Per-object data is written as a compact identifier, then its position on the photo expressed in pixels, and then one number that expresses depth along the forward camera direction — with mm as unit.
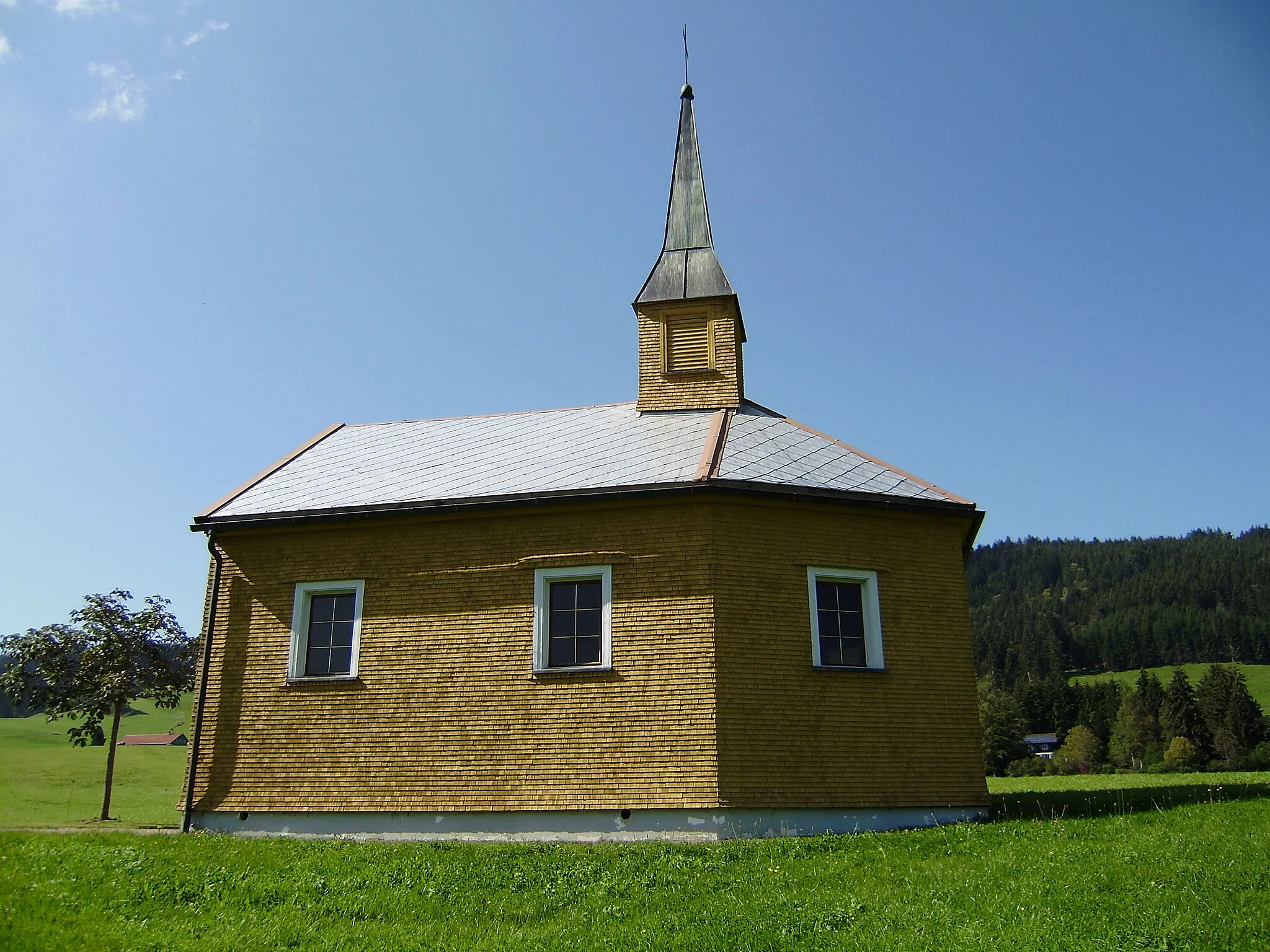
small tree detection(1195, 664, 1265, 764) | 65938
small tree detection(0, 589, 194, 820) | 19875
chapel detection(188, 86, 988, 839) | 12750
